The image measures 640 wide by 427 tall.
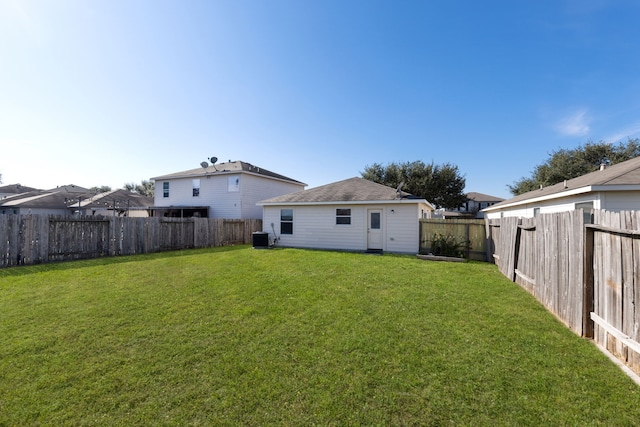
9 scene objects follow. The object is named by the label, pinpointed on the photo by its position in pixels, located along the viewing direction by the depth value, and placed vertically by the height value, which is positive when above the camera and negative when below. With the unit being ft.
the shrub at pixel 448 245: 36.60 -4.70
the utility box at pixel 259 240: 44.80 -4.62
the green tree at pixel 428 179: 98.22 +13.03
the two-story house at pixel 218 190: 63.62 +6.19
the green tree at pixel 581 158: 81.76 +18.33
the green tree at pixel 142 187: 188.87 +21.80
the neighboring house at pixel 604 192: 24.46 +2.11
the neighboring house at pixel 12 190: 110.11 +11.13
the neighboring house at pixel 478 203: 150.30 +5.89
